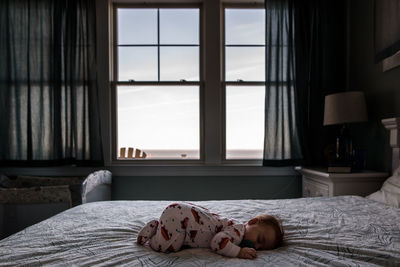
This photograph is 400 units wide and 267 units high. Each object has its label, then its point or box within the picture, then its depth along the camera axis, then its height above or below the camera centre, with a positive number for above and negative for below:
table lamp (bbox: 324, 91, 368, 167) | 2.35 +0.15
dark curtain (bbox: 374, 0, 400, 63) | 2.15 +0.81
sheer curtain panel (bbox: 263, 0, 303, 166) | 2.83 +0.40
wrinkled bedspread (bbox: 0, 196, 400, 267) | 0.98 -0.46
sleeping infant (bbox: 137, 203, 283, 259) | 1.13 -0.44
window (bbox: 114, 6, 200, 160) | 3.06 +0.60
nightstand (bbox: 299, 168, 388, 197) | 2.25 -0.43
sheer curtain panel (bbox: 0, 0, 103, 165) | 2.83 +0.46
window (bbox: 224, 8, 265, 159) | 3.05 +0.51
